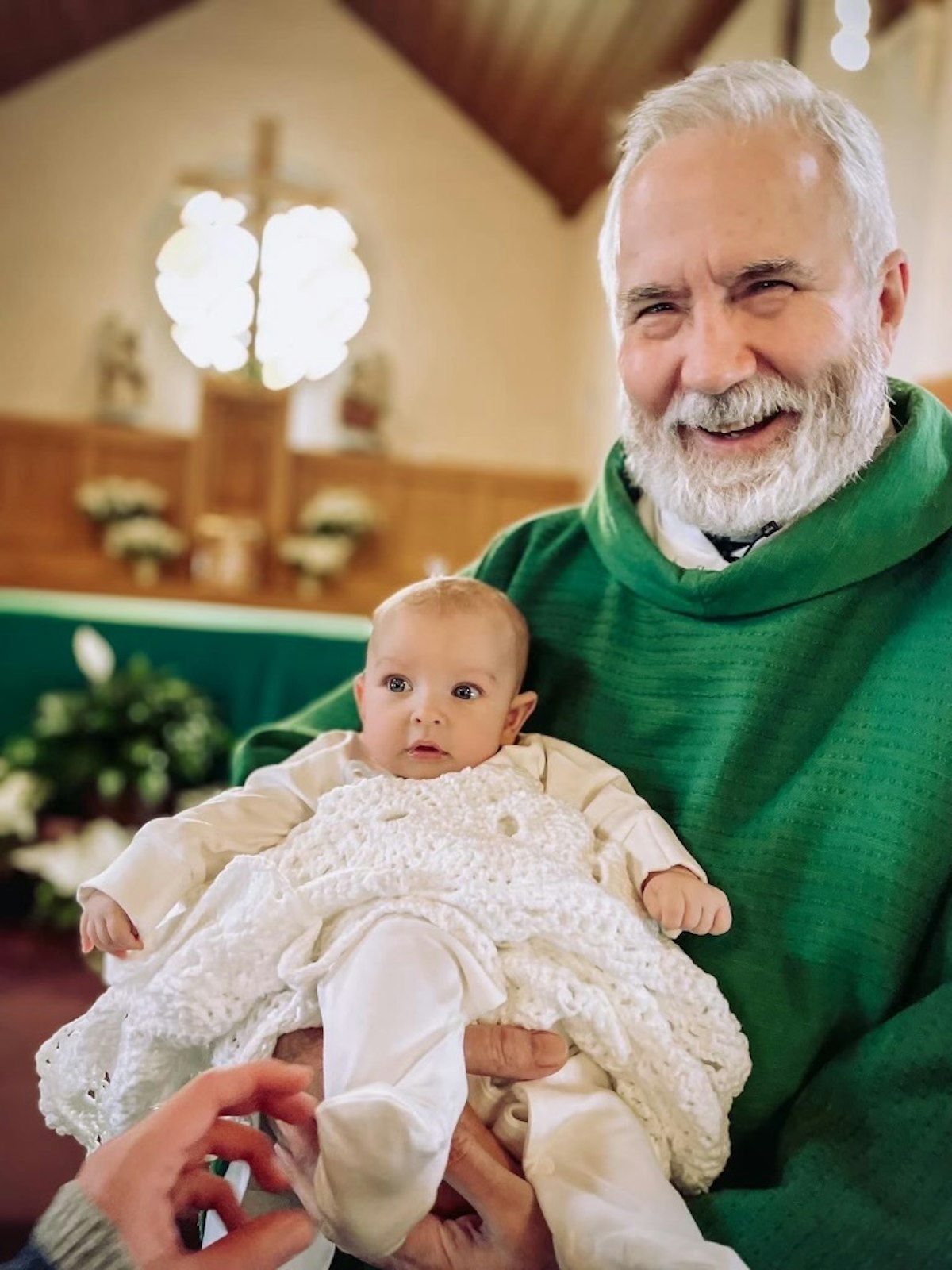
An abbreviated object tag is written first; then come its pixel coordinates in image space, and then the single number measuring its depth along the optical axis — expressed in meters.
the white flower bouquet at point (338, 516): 7.85
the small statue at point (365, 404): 8.28
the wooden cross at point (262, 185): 7.93
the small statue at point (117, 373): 8.07
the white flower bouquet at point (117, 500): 7.69
